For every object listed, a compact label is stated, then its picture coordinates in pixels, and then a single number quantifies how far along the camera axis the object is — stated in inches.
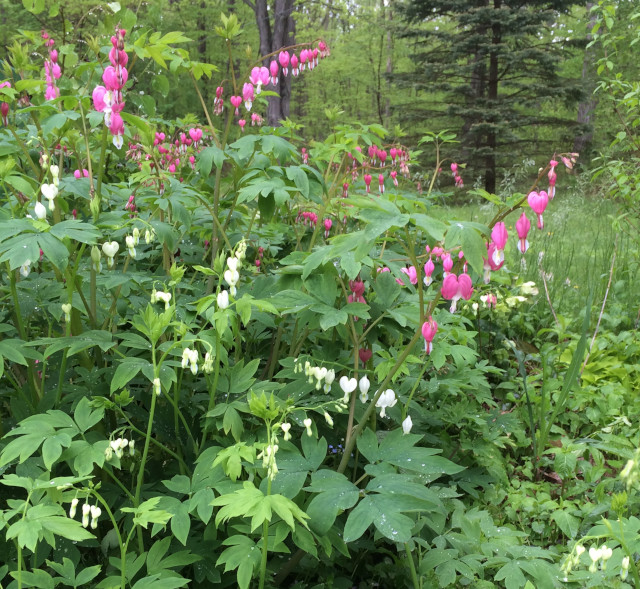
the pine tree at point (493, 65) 372.0
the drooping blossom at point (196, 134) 34.3
